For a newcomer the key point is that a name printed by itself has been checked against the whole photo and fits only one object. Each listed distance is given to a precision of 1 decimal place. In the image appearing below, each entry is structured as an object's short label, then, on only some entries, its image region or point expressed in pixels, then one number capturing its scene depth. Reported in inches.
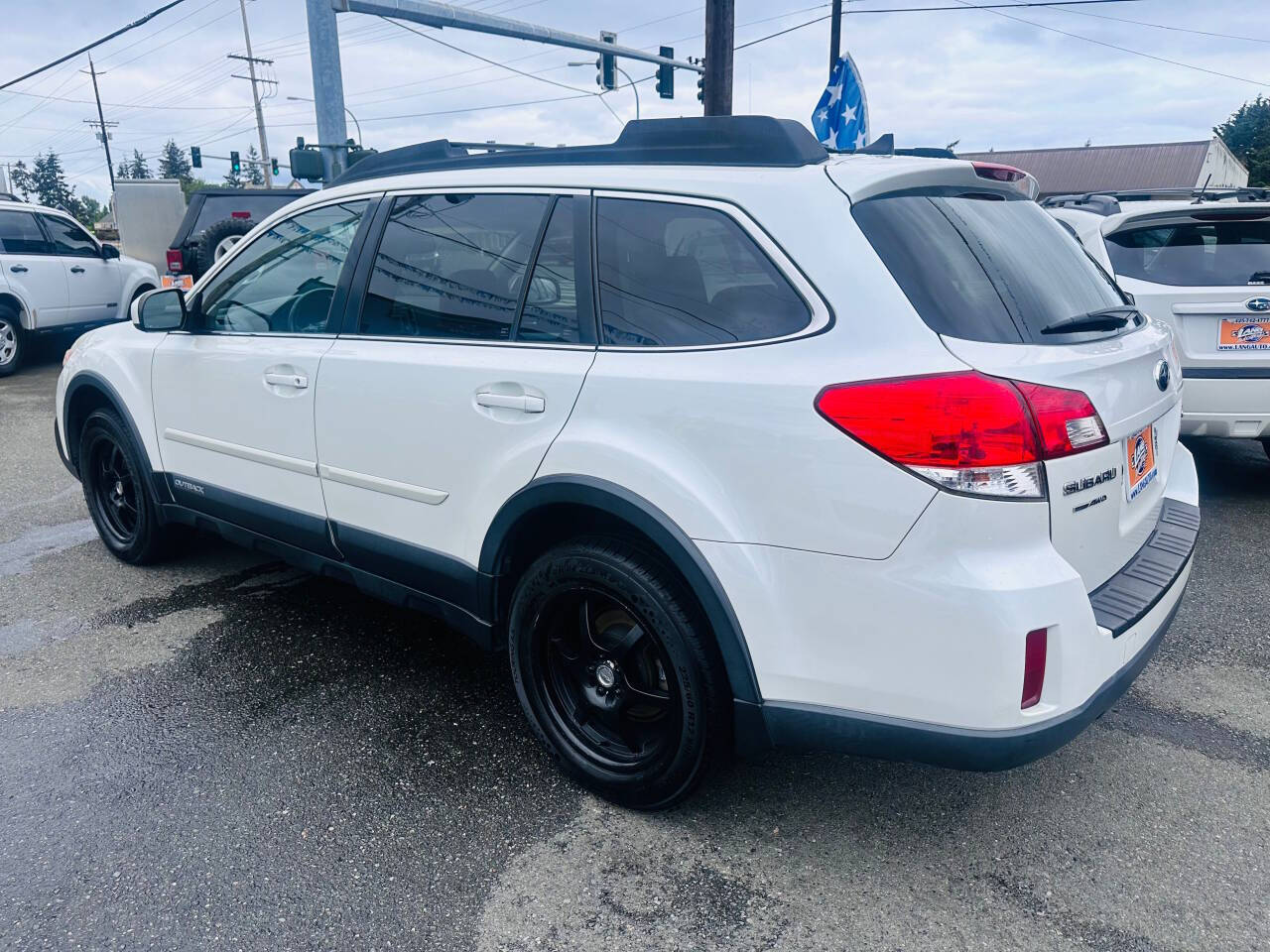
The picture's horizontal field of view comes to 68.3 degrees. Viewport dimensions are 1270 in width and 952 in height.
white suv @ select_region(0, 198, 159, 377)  423.8
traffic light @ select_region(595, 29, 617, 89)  780.0
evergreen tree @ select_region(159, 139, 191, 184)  4768.7
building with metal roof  2164.1
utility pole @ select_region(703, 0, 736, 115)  521.0
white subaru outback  79.7
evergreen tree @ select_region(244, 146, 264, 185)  4666.8
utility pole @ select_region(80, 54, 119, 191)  2486.5
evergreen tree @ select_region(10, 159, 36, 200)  3622.0
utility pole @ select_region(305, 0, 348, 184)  414.0
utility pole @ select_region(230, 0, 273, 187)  2258.9
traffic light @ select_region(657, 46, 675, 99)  814.2
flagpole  766.5
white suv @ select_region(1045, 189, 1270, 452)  195.3
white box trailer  641.6
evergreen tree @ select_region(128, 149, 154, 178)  5182.1
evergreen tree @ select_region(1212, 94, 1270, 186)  2694.4
